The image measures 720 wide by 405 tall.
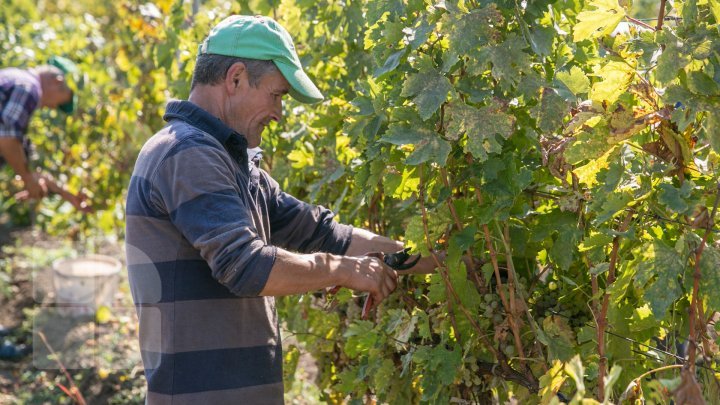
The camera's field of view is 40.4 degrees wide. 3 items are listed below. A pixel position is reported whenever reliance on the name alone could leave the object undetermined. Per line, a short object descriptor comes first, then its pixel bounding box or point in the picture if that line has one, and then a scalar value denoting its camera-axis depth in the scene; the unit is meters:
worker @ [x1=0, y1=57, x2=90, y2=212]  6.16
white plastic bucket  6.46
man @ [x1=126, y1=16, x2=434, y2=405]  2.41
